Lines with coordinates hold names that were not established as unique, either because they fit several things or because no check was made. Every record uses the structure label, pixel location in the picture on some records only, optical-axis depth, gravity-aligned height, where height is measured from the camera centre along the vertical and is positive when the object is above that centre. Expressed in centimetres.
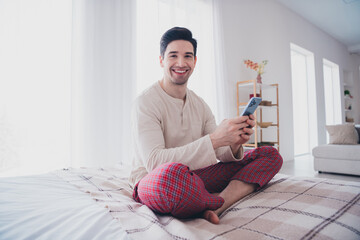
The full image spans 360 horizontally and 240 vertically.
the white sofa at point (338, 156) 303 -43
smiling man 81 -10
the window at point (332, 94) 651 +88
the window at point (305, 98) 550 +66
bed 65 -29
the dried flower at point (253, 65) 356 +95
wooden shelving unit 345 +43
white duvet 64 -27
